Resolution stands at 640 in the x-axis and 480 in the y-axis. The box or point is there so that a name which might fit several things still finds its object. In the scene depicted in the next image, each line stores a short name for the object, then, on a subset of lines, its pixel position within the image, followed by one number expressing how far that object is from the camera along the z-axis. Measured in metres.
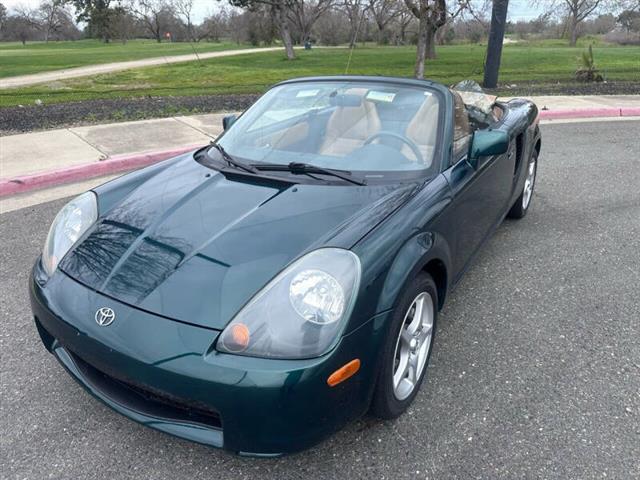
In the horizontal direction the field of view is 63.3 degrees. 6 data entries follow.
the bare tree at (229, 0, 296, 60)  23.78
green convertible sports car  1.79
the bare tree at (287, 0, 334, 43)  37.91
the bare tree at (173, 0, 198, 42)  29.97
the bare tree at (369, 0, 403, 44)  12.57
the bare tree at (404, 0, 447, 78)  11.95
